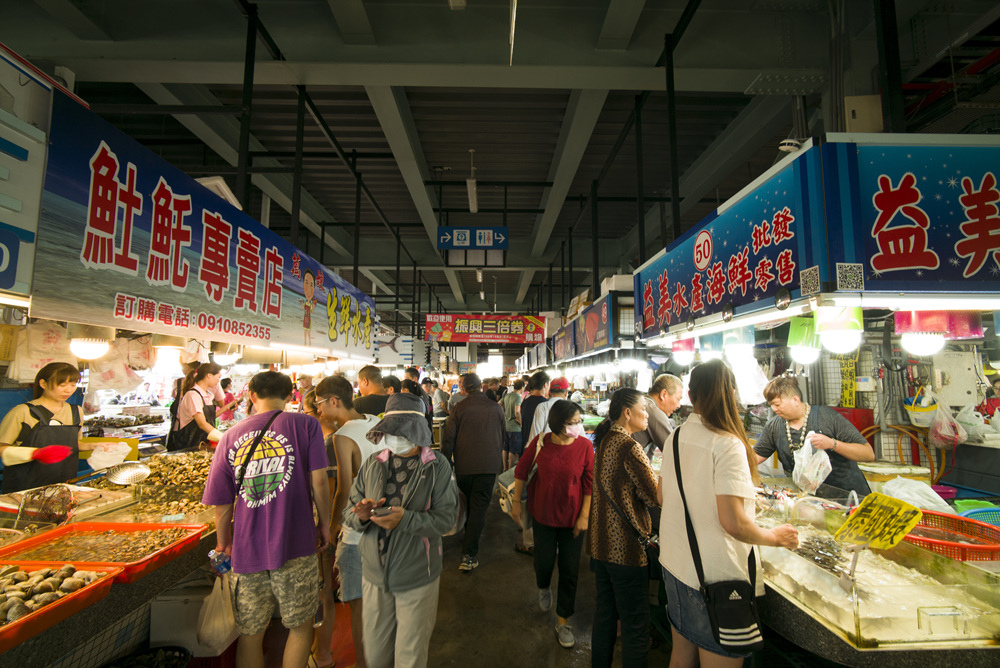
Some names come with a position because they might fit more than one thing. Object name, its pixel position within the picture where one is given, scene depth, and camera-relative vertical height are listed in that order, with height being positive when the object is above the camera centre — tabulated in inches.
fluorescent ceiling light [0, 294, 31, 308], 71.1 +12.2
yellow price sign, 71.8 -24.6
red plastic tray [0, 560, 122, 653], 65.0 -38.3
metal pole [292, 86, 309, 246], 190.9 +91.0
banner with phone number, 79.4 +30.4
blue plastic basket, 120.3 -37.4
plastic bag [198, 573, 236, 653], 104.7 -58.6
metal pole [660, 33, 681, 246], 159.5 +94.6
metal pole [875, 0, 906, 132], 103.0 +76.0
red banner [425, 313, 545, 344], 452.1 +51.0
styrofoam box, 114.5 -64.0
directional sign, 287.3 +91.7
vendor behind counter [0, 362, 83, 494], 134.7 -19.7
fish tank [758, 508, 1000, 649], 69.1 -37.4
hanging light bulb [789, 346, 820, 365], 137.3 +8.1
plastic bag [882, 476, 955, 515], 111.3 -29.9
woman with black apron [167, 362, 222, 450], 204.5 -16.2
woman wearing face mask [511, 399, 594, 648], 135.1 -37.1
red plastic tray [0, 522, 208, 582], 86.7 -38.0
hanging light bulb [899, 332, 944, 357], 125.0 +10.9
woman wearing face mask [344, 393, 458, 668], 98.4 -35.7
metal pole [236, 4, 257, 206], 151.6 +95.7
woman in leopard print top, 105.7 -41.7
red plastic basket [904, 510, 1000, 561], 80.0 -31.9
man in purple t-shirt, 101.1 -35.2
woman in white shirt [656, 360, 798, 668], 76.5 -24.2
